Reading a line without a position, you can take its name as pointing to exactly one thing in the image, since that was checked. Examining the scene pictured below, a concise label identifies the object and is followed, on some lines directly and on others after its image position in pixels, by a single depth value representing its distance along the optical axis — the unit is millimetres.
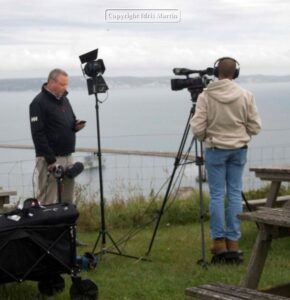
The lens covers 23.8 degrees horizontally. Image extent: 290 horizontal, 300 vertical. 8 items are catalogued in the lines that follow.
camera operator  5254
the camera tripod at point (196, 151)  5438
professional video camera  5402
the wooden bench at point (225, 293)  3010
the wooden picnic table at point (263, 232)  3354
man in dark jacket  5789
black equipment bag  3906
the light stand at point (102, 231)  5512
